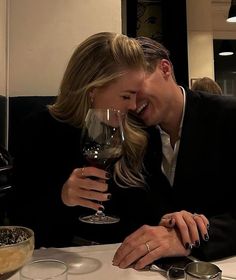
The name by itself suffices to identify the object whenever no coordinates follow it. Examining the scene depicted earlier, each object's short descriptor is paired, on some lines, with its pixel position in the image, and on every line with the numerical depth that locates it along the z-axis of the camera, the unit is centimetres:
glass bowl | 63
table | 78
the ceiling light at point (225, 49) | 534
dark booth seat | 189
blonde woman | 125
